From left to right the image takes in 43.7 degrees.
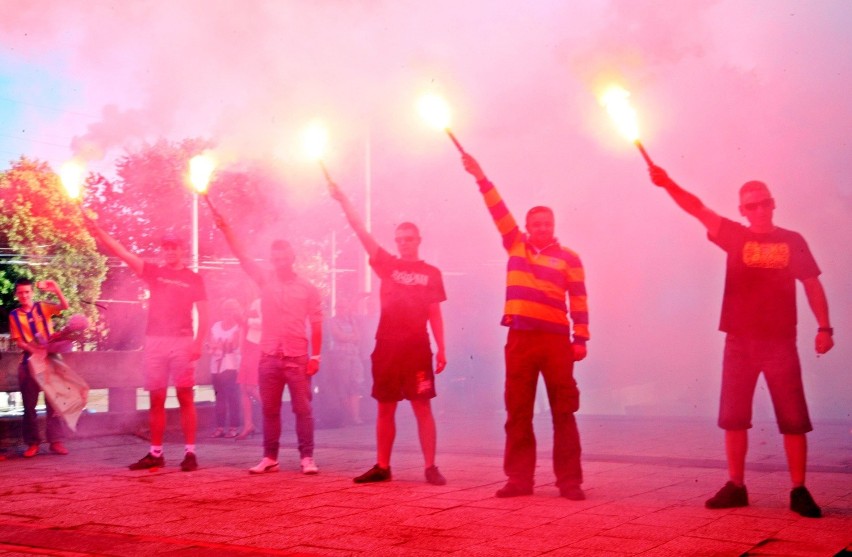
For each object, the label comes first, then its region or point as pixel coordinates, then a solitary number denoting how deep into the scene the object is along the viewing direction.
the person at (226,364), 11.64
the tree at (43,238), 29.91
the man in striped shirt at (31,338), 9.32
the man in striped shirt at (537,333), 6.38
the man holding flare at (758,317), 5.79
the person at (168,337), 8.12
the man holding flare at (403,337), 7.15
